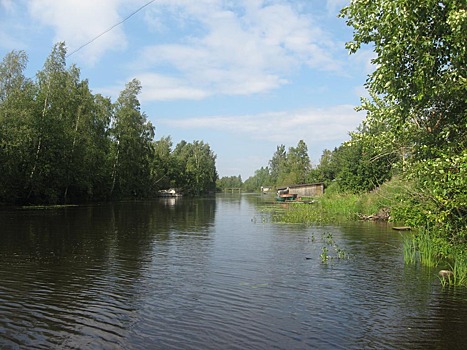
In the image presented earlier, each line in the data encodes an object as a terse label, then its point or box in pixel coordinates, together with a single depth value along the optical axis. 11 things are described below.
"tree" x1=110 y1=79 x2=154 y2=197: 81.38
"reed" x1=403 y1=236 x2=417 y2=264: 17.33
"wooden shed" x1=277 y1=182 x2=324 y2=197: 79.81
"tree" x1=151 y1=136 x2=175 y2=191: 112.88
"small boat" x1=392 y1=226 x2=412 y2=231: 30.30
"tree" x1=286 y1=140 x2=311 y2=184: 132.12
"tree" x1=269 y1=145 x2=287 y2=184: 159.90
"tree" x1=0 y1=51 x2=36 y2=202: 48.59
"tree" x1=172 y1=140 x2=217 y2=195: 135.50
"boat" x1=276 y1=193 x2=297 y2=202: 81.12
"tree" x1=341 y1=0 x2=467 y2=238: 10.70
